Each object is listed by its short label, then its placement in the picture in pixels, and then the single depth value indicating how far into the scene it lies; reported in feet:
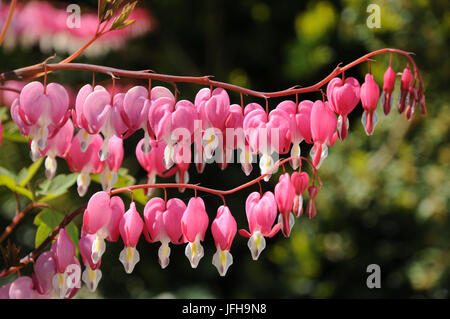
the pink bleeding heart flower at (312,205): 1.61
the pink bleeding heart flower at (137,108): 1.60
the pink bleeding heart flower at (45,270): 1.65
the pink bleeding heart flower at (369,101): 1.62
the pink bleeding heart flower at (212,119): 1.61
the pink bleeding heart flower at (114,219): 1.63
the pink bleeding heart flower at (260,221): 1.62
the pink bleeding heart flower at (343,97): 1.62
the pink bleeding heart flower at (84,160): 1.75
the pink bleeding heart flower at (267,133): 1.61
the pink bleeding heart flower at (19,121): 1.60
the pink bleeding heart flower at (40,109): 1.59
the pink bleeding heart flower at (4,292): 1.74
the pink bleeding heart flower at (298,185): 1.62
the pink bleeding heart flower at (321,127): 1.61
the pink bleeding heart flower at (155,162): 1.77
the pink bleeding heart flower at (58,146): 1.68
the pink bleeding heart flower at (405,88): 1.62
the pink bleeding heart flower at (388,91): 1.63
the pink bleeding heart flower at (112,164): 1.76
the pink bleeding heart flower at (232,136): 1.64
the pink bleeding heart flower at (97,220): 1.61
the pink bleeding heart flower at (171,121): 1.60
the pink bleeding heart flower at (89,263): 1.62
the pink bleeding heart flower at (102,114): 1.60
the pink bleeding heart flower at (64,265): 1.63
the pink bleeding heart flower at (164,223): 1.63
